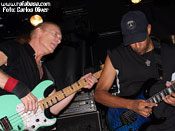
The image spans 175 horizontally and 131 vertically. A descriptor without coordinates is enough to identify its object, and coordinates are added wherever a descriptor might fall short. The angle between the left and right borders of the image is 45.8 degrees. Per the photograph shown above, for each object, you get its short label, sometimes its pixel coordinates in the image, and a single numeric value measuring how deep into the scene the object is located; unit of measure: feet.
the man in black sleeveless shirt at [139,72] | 7.72
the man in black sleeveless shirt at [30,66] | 8.52
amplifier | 12.74
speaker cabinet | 12.23
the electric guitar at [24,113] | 8.37
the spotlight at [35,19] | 17.13
